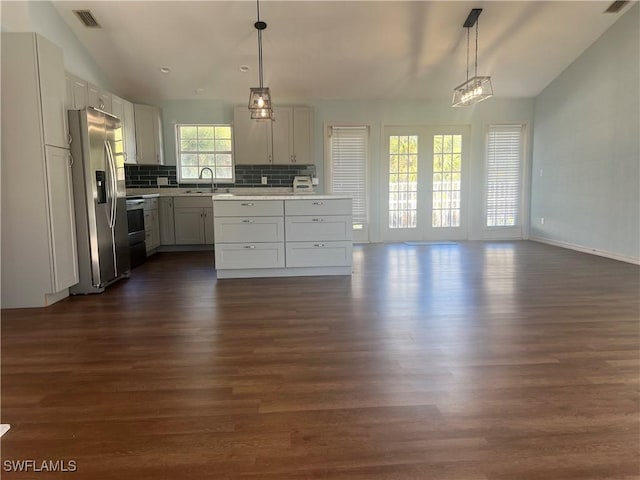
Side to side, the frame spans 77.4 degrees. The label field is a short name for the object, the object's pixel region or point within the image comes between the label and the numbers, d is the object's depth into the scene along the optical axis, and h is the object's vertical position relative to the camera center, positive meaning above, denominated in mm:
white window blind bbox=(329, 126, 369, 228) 6980 +521
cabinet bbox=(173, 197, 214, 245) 6441 -420
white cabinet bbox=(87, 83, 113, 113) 4828 +1219
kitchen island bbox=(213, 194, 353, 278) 4414 -470
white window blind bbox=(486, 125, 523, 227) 7160 +277
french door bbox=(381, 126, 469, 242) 7059 +139
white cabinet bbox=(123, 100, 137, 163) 5906 +928
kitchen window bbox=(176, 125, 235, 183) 6875 +718
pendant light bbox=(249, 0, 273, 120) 3691 +825
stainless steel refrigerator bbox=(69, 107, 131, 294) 3773 +11
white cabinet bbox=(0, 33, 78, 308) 3273 +212
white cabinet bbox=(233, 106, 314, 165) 6555 +916
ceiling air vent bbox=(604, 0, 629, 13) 4850 +2225
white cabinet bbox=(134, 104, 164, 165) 6312 +959
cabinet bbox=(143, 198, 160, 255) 5867 -466
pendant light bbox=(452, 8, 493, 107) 4426 +1152
